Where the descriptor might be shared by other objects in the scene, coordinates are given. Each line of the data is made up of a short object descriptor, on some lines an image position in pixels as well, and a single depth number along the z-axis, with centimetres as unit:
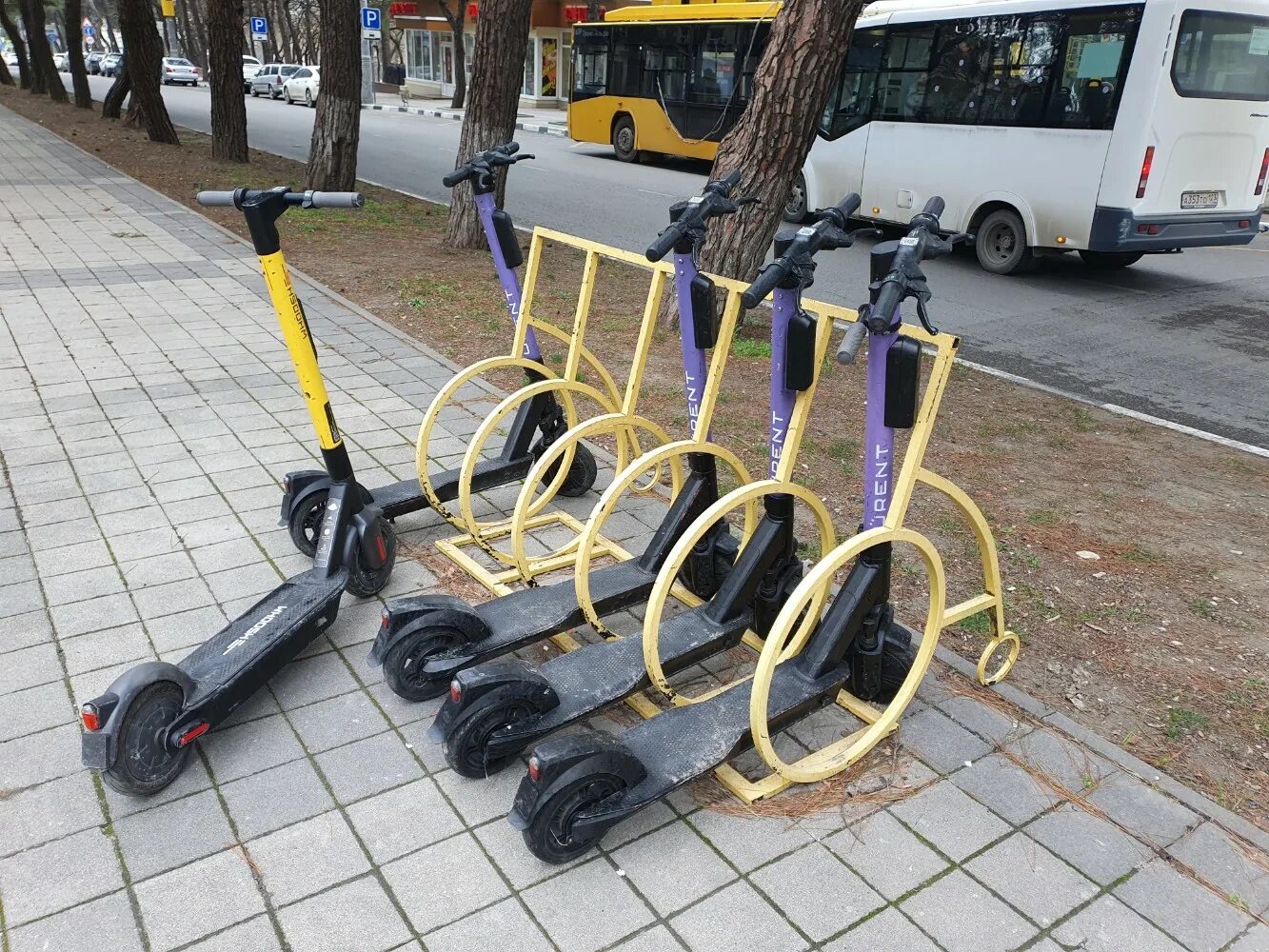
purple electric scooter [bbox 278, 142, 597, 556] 374
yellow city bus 1564
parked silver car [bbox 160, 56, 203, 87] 4143
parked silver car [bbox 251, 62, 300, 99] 3825
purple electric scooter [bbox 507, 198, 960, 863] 235
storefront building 3447
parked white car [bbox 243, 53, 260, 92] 4047
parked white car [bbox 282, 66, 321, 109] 3506
